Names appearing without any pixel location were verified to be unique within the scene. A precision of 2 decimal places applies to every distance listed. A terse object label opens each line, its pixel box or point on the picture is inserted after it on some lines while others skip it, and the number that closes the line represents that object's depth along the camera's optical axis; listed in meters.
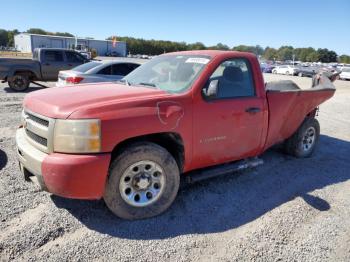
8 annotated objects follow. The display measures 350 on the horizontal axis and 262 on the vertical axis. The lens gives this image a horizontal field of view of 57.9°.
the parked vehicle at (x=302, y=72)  35.11
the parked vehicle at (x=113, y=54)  73.62
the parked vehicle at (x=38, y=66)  12.32
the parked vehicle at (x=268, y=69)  43.02
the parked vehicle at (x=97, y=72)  9.62
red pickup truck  2.98
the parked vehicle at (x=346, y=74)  33.03
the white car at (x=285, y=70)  38.53
